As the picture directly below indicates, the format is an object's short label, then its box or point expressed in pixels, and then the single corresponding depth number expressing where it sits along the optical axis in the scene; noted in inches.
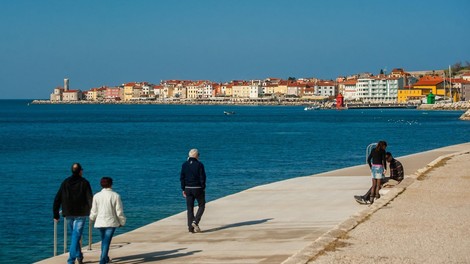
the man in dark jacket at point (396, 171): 798.5
